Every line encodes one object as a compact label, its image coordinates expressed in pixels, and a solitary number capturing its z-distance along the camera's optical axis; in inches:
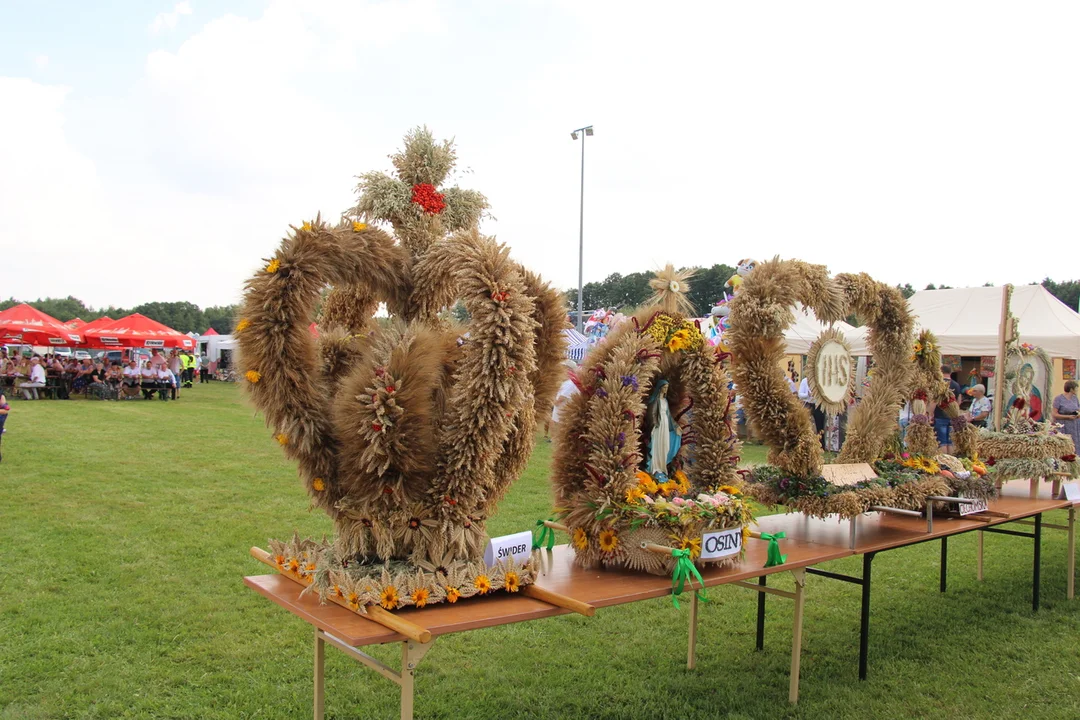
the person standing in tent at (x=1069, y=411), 368.8
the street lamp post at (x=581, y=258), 901.2
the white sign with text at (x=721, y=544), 142.4
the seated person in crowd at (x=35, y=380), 804.6
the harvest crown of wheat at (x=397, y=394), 117.5
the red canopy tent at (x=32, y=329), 803.4
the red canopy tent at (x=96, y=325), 919.0
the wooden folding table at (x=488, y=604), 108.1
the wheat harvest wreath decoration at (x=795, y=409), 175.6
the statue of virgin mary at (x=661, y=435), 159.9
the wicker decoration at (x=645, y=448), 142.8
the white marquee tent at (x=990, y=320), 484.1
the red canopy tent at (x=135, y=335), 895.1
